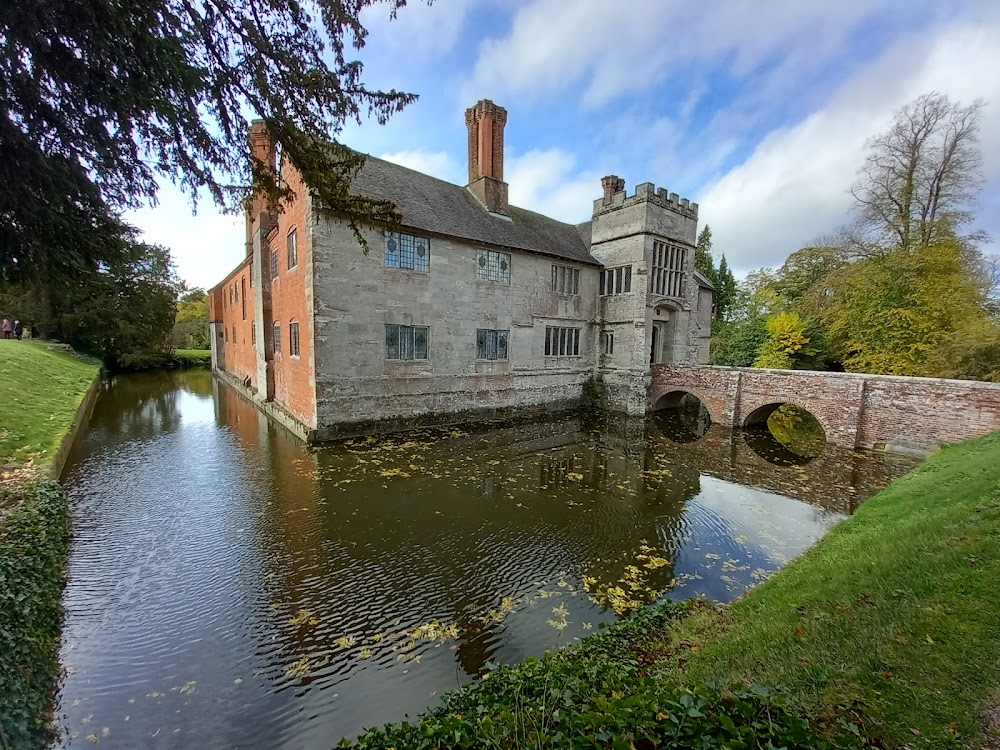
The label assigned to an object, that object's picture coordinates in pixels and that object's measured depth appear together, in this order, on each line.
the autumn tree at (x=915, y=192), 18.12
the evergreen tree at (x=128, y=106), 4.09
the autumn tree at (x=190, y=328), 48.97
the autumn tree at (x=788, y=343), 25.36
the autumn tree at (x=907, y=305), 17.09
